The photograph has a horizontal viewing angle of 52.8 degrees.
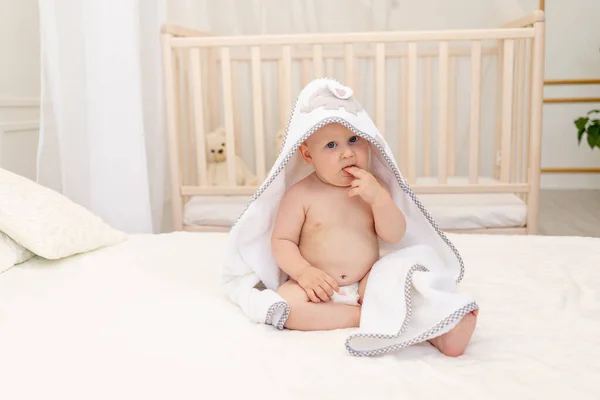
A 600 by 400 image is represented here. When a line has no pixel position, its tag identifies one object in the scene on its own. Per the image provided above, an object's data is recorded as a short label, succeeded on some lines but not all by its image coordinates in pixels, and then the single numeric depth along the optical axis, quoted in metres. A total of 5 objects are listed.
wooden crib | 2.01
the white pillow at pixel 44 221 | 1.22
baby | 1.00
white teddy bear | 2.58
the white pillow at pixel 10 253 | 1.20
